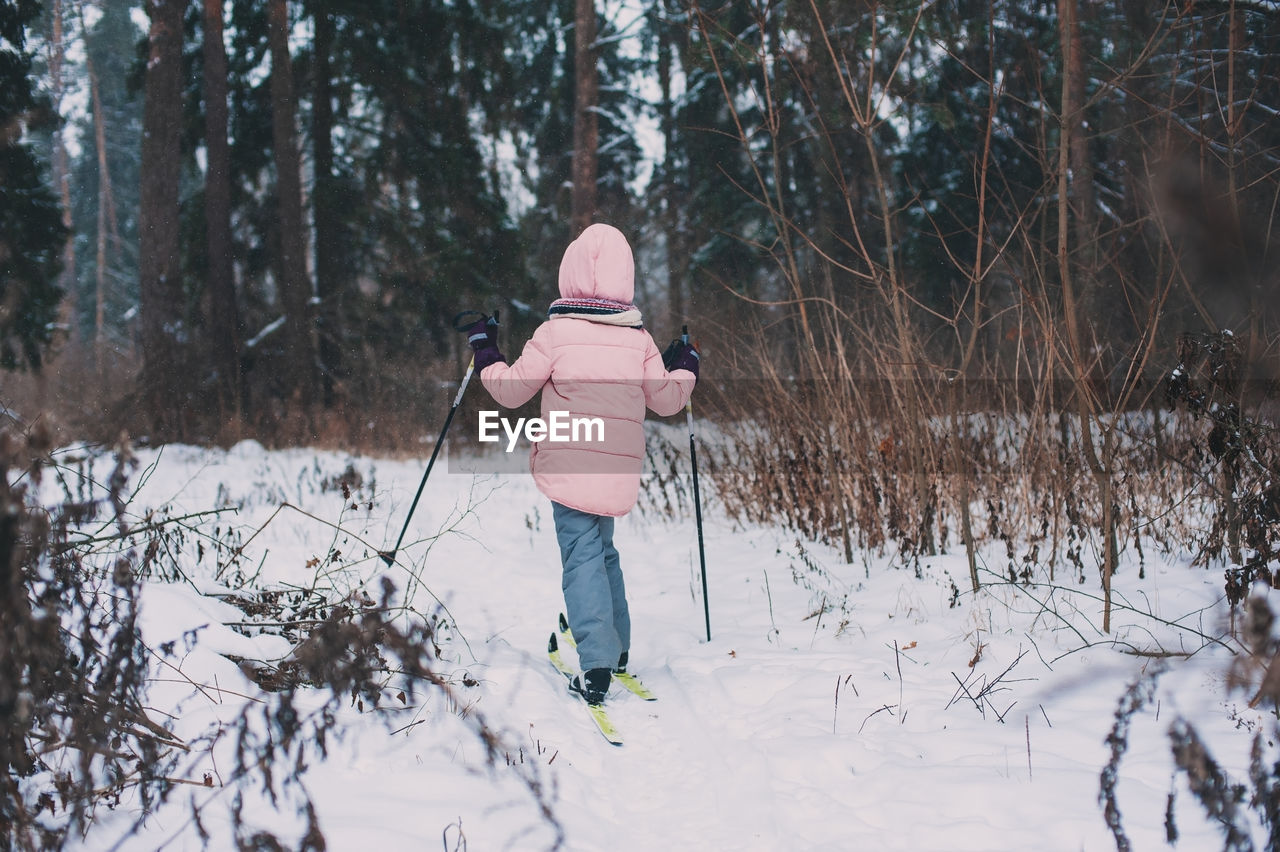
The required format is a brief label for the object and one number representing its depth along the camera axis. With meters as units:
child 3.25
